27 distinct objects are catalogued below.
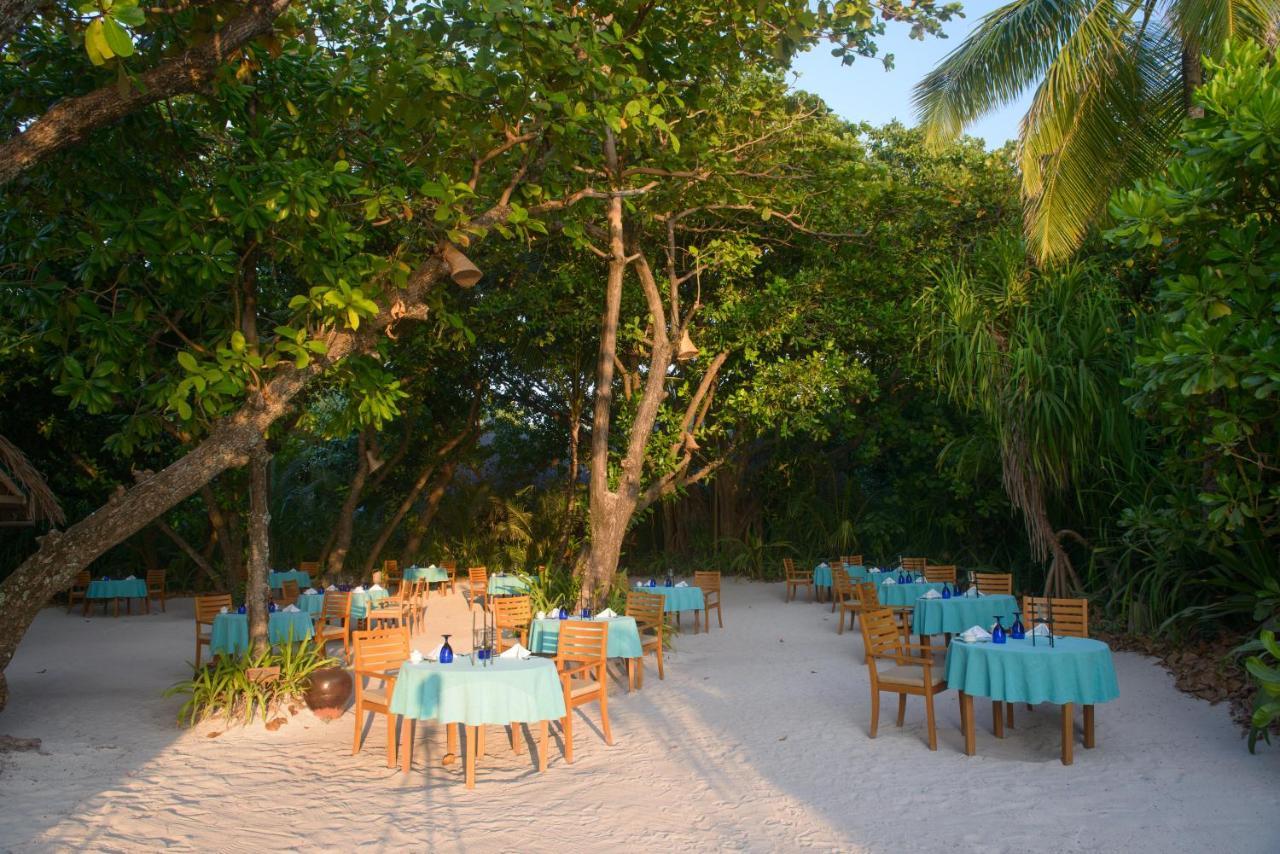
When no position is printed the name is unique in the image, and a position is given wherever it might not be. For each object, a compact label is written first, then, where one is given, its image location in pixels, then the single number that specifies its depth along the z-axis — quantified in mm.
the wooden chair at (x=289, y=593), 12727
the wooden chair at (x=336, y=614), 9102
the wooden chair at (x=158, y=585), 15016
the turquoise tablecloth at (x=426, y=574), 15336
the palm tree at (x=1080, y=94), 9445
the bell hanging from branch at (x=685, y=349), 10023
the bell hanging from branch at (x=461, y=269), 5805
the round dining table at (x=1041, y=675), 5535
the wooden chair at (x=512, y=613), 9445
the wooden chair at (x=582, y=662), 6193
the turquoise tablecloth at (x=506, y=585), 12875
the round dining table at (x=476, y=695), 5422
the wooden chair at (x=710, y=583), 12617
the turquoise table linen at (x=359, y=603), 11508
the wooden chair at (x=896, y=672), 6020
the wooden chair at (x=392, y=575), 15969
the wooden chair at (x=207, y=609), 9094
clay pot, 7047
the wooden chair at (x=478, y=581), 14406
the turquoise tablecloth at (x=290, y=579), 14191
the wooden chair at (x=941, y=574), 11594
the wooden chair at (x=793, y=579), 14906
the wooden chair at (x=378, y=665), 6023
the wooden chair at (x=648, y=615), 9039
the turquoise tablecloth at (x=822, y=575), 14279
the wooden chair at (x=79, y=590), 15148
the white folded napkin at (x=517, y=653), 6039
